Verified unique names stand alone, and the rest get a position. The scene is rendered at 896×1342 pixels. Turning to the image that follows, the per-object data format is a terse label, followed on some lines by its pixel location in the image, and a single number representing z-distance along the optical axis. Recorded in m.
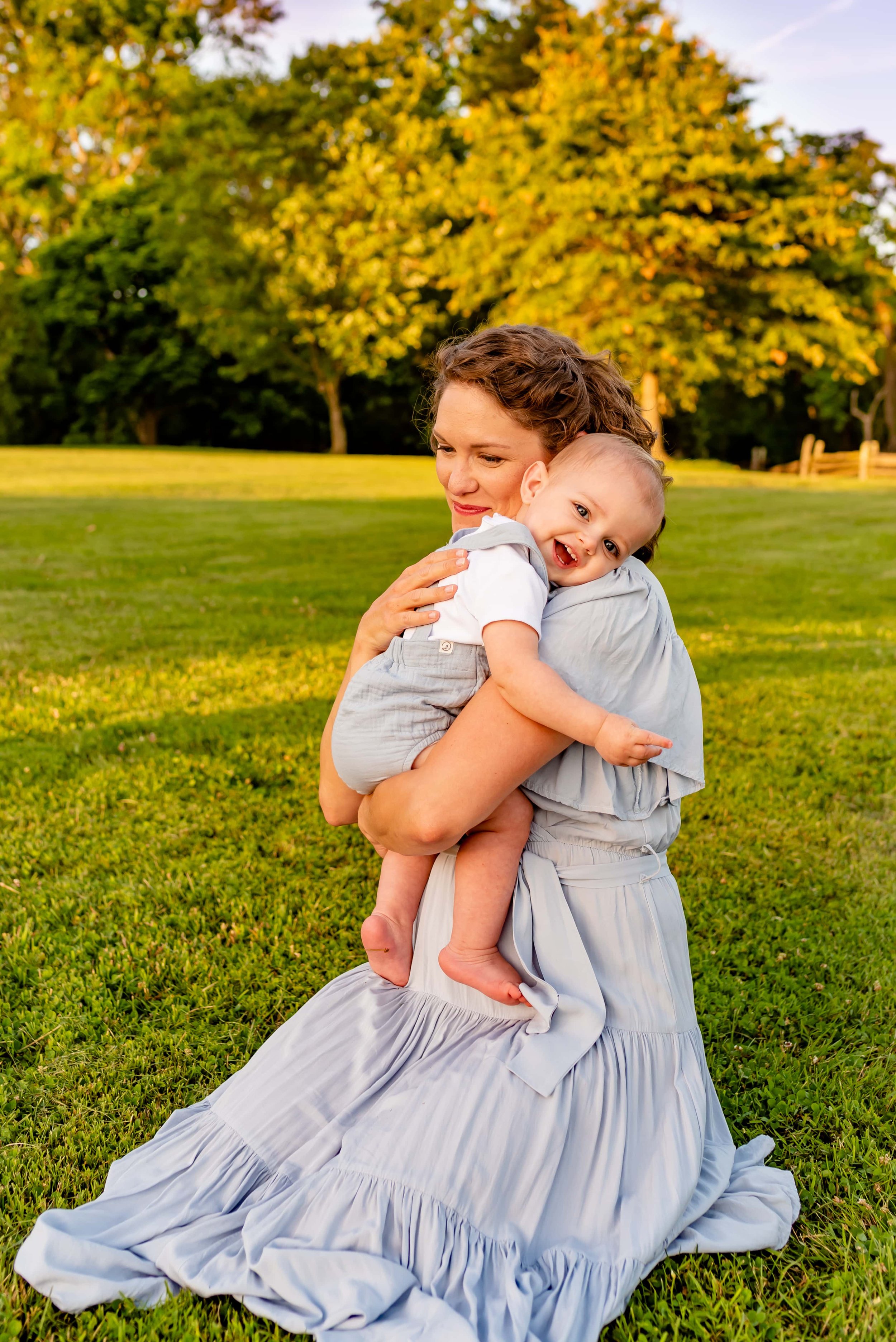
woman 1.83
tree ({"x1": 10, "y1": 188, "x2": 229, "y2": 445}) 35.09
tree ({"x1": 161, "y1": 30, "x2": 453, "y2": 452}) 29.83
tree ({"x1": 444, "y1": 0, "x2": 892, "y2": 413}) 23.77
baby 1.94
